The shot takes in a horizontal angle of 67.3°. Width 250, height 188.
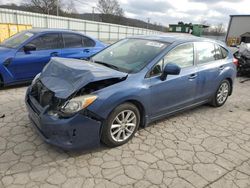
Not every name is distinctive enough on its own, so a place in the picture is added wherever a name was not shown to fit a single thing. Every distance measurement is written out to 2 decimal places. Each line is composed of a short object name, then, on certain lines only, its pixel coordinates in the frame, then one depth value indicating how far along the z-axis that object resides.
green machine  15.59
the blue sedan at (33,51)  4.43
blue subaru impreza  2.33
